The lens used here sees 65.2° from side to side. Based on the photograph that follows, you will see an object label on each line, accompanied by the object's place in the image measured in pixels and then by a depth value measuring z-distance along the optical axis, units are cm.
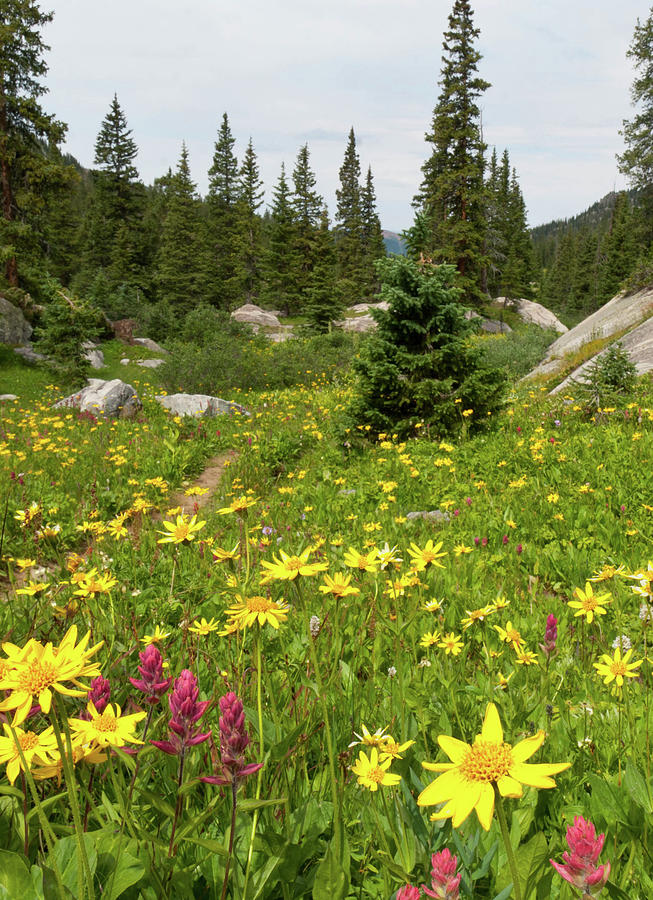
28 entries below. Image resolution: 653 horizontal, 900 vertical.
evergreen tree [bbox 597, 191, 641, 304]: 5856
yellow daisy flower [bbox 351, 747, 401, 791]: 129
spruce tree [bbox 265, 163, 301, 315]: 4781
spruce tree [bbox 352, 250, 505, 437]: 751
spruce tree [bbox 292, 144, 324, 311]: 4766
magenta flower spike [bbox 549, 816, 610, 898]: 66
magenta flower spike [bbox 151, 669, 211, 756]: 90
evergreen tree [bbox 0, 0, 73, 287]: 2228
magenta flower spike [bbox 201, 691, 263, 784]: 86
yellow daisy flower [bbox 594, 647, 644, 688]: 167
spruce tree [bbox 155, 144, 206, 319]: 4416
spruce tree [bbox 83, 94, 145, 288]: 4472
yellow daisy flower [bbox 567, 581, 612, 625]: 188
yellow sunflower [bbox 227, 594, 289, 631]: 137
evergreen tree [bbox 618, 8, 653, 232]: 2905
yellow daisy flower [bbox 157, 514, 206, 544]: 183
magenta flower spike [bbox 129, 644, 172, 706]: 107
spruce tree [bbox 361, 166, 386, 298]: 6050
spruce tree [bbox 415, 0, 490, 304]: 3353
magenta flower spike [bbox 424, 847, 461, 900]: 73
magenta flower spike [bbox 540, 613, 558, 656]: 176
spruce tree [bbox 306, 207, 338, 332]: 3222
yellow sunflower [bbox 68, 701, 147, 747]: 103
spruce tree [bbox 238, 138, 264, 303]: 4991
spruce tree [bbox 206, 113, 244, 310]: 4891
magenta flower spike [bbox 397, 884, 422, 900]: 79
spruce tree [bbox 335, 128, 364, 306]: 5397
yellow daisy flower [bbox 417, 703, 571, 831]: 71
